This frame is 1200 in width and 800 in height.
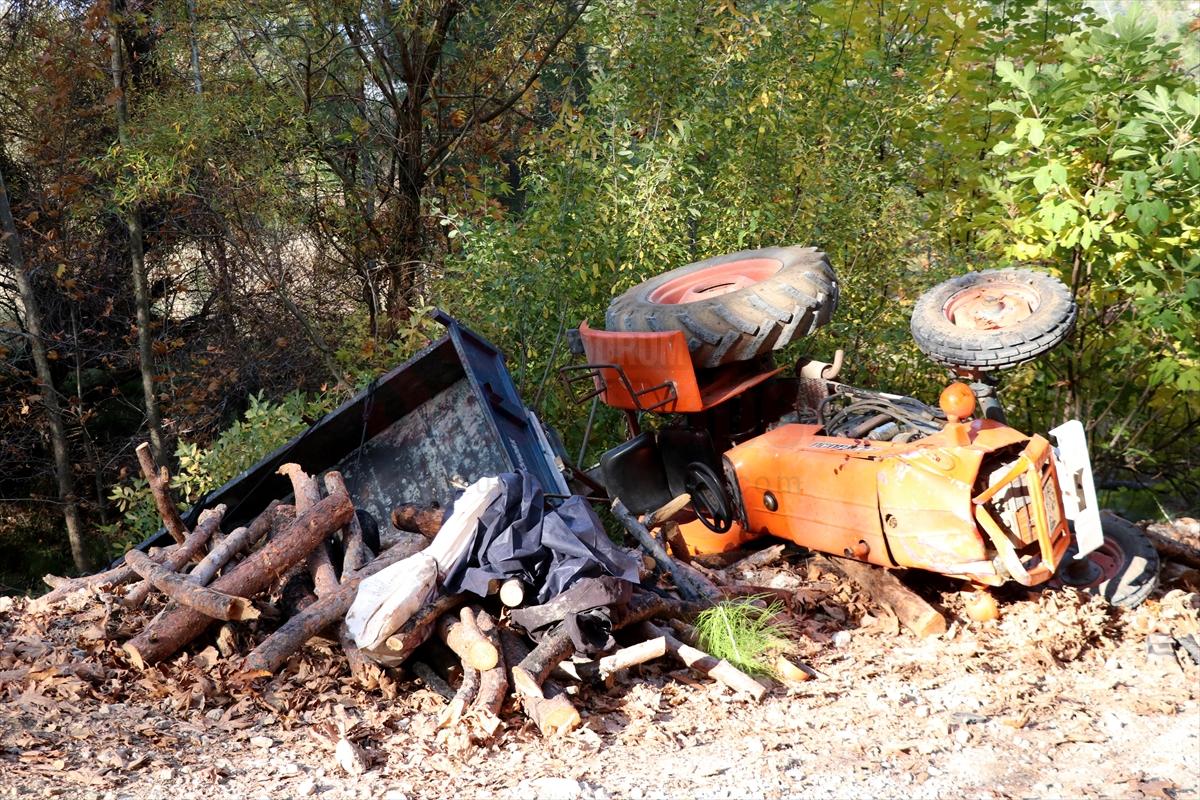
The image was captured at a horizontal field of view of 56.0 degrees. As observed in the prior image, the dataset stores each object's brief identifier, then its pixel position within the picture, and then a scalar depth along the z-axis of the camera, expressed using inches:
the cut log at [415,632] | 183.2
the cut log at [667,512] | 241.5
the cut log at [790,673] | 191.2
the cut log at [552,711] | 166.6
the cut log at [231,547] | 205.3
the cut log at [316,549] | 204.4
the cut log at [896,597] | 208.7
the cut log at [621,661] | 185.3
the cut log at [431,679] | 186.8
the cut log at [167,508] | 234.4
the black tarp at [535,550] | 190.5
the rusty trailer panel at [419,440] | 243.8
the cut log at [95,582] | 223.0
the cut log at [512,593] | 189.2
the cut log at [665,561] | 223.6
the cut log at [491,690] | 167.2
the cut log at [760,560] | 241.4
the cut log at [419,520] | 219.5
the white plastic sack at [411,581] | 182.9
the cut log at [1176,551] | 234.7
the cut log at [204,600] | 191.2
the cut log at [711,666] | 182.7
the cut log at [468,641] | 179.3
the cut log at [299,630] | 185.8
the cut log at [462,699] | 170.4
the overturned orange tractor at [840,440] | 198.4
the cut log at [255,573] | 190.7
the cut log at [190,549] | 211.5
